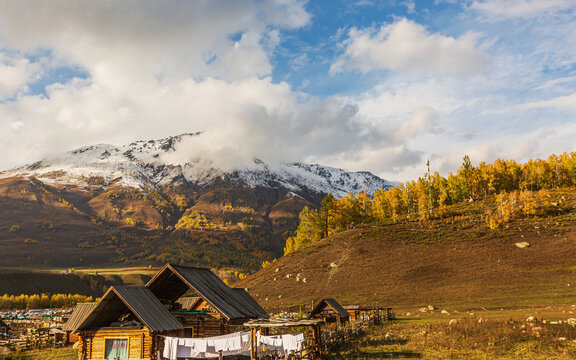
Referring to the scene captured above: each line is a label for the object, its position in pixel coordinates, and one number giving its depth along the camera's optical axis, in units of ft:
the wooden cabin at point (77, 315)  172.86
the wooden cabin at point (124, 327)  110.93
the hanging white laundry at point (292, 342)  109.40
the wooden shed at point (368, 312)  200.54
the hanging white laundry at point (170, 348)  103.91
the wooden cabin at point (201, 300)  122.21
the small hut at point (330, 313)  197.43
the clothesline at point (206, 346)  103.81
